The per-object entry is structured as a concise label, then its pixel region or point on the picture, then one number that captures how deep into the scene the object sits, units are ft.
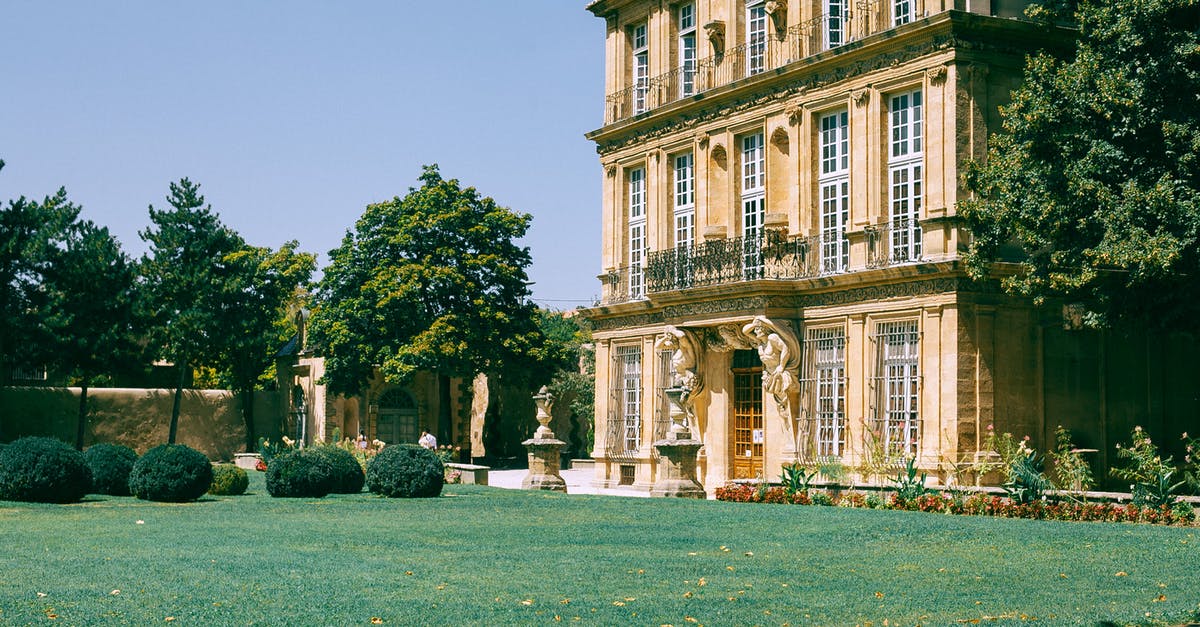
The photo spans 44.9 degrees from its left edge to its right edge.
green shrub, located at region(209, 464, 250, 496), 90.94
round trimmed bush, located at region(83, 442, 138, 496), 86.28
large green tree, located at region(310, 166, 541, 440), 161.79
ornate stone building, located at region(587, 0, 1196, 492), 85.97
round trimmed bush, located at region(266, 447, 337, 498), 87.53
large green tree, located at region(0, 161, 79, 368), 154.81
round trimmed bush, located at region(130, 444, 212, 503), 81.76
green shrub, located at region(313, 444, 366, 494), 90.79
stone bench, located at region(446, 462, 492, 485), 112.16
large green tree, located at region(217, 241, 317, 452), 184.03
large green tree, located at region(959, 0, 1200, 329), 69.31
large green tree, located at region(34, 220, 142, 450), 157.48
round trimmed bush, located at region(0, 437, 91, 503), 80.23
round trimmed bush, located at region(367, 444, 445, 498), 86.53
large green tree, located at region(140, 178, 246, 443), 177.78
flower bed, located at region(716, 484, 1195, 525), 64.85
